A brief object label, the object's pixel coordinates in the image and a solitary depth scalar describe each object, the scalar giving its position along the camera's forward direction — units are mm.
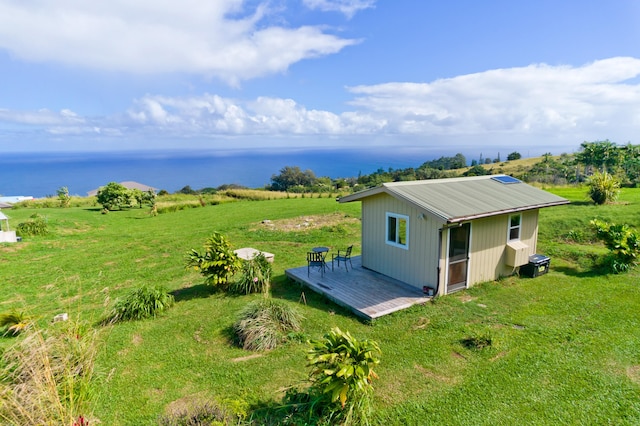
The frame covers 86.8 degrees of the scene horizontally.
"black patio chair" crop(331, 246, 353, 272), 10194
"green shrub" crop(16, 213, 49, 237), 16062
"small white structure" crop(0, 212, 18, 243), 14573
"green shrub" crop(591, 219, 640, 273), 10008
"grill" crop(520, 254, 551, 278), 9914
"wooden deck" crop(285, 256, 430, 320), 7840
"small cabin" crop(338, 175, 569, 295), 8352
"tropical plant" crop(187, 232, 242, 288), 8938
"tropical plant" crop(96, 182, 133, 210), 24906
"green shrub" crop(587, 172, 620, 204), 16750
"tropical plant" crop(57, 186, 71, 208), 27253
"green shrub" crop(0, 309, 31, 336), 6328
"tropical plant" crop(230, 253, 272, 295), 9203
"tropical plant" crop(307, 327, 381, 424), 4047
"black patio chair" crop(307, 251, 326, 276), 9952
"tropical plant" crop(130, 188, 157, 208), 27438
